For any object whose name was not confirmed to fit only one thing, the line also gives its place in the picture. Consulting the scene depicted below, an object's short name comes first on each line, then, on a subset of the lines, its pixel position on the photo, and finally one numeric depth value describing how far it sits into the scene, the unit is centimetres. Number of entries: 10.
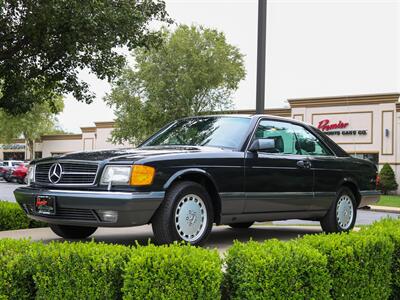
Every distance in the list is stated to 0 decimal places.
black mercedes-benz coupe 551
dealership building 3581
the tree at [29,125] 5122
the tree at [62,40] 902
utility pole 1002
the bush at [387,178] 3450
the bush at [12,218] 838
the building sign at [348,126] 3662
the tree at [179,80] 3512
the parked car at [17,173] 4007
